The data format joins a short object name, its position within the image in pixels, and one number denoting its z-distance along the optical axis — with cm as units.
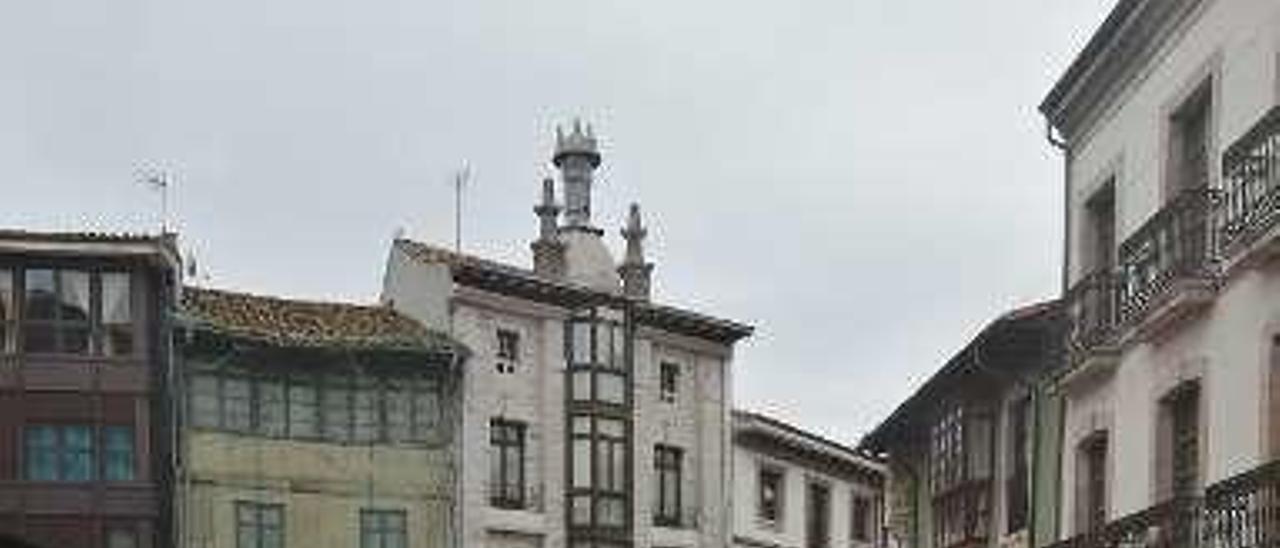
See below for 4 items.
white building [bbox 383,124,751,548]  5728
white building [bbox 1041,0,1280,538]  1966
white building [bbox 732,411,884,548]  6419
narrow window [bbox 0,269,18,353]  5122
